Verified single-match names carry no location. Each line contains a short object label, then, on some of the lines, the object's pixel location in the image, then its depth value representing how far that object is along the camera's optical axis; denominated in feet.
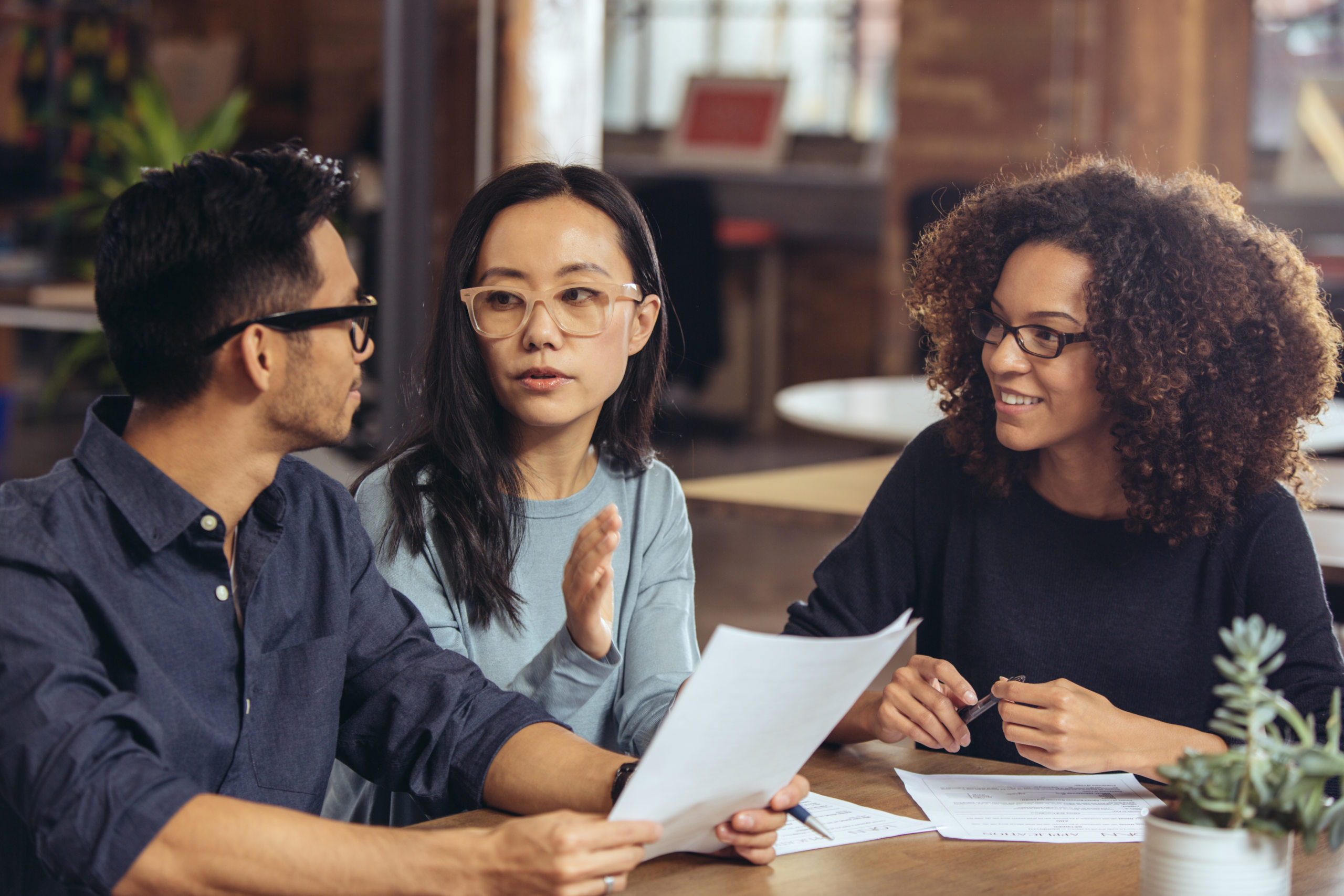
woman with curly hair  9.02
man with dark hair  7.88
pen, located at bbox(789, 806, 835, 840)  8.33
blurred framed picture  33.37
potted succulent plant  7.68
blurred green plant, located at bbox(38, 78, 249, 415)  23.40
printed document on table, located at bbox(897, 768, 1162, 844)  8.37
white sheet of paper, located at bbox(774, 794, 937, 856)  8.31
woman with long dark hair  9.14
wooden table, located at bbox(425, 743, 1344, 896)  8.09
